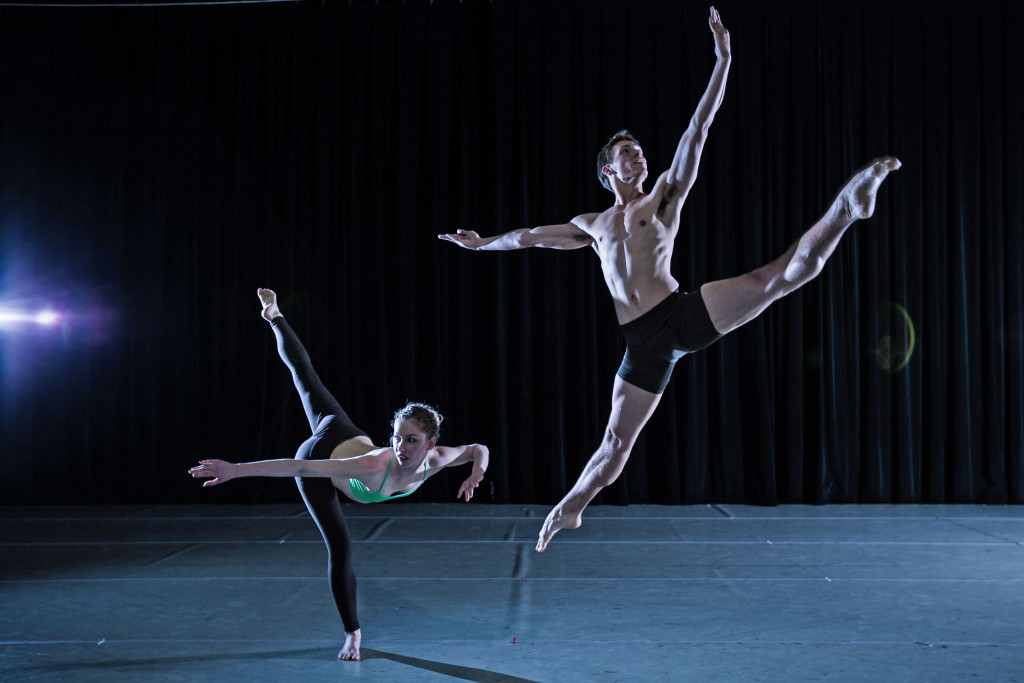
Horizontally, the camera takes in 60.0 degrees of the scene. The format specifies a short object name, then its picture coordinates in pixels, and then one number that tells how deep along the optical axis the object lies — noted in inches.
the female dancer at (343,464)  129.0
